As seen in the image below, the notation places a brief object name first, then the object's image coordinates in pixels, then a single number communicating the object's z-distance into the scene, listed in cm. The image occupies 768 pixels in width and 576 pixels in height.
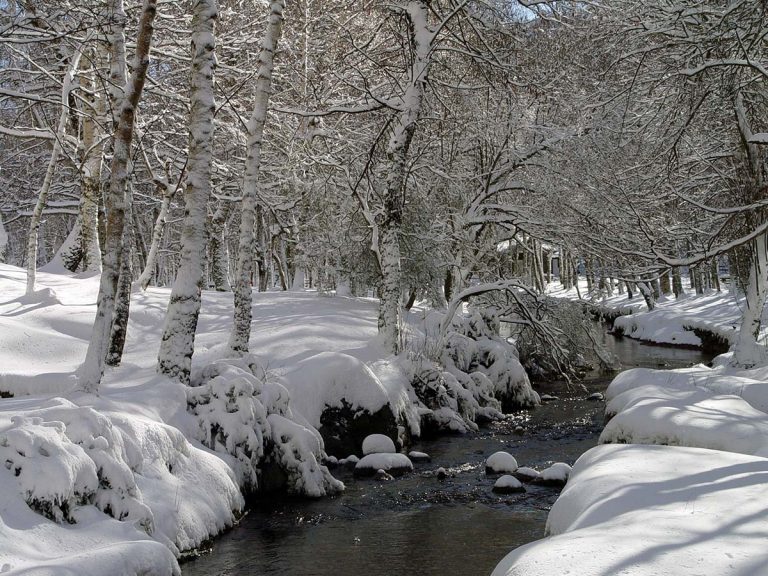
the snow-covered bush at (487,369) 1438
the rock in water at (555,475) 876
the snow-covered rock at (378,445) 1001
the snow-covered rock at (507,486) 845
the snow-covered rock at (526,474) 897
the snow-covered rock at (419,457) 1008
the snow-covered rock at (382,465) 927
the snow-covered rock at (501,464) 938
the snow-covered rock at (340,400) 997
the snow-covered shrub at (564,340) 1752
